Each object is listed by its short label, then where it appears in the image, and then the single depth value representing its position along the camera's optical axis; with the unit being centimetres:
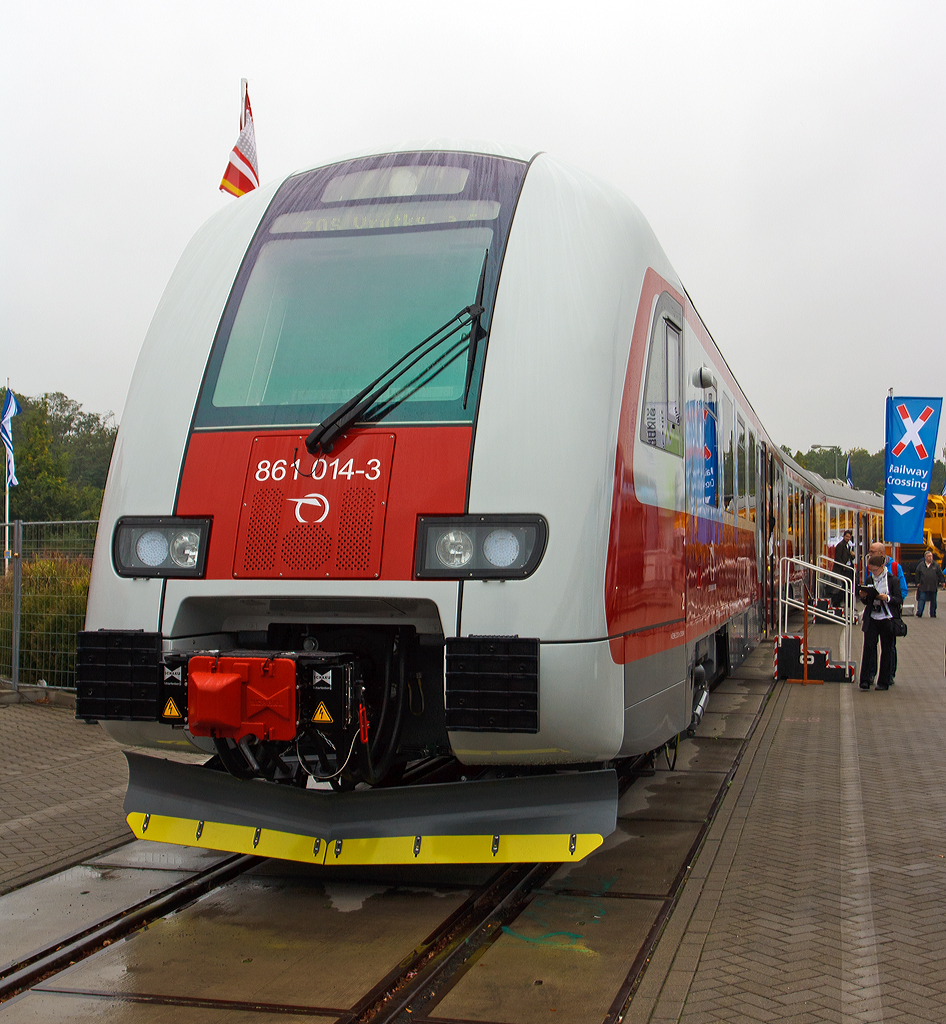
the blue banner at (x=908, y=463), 1745
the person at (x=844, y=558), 2195
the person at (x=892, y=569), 1270
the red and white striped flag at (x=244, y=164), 1301
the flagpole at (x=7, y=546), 1133
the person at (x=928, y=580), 2611
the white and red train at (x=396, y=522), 445
